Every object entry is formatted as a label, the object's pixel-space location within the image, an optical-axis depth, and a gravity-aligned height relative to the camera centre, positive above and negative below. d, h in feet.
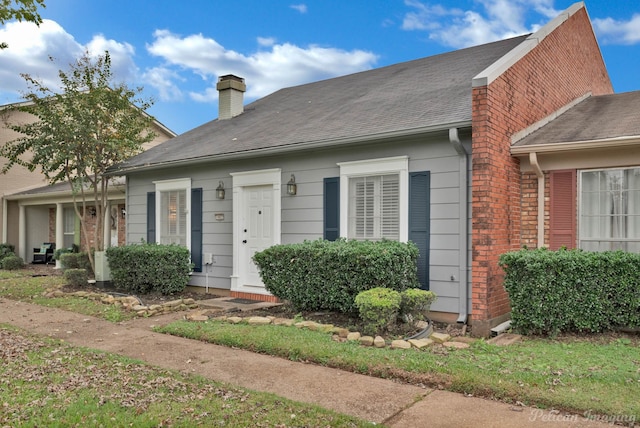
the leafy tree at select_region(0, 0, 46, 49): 20.70 +8.86
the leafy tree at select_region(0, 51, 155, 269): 33.99 +6.61
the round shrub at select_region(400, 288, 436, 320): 19.86 -3.48
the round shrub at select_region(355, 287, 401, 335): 18.70 -3.53
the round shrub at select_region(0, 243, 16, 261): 55.26 -4.04
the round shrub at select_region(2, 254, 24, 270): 52.26 -5.14
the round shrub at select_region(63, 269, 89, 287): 34.76 -4.37
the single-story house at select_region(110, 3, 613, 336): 21.27 +2.50
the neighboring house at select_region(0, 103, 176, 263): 54.90 +0.60
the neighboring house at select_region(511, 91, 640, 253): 20.92 +1.51
